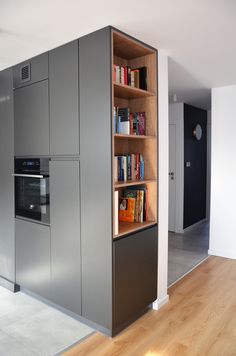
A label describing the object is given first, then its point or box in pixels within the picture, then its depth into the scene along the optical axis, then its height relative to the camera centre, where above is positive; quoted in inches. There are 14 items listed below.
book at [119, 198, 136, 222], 106.7 -17.6
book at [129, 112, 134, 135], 103.3 +12.6
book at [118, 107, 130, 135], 98.3 +12.6
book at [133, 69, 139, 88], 104.2 +28.2
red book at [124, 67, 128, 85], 98.1 +27.3
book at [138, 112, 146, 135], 106.2 +12.9
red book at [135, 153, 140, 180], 107.0 -2.2
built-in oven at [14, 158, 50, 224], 110.4 -11.2
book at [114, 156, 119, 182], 95.3 -2.9
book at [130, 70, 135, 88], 101.1 +26.9
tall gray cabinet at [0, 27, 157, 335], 90.0 -5.6
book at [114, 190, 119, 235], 90.4 -17.0
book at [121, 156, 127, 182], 101.0 -2.7
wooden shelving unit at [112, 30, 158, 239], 101.1 +18.6
